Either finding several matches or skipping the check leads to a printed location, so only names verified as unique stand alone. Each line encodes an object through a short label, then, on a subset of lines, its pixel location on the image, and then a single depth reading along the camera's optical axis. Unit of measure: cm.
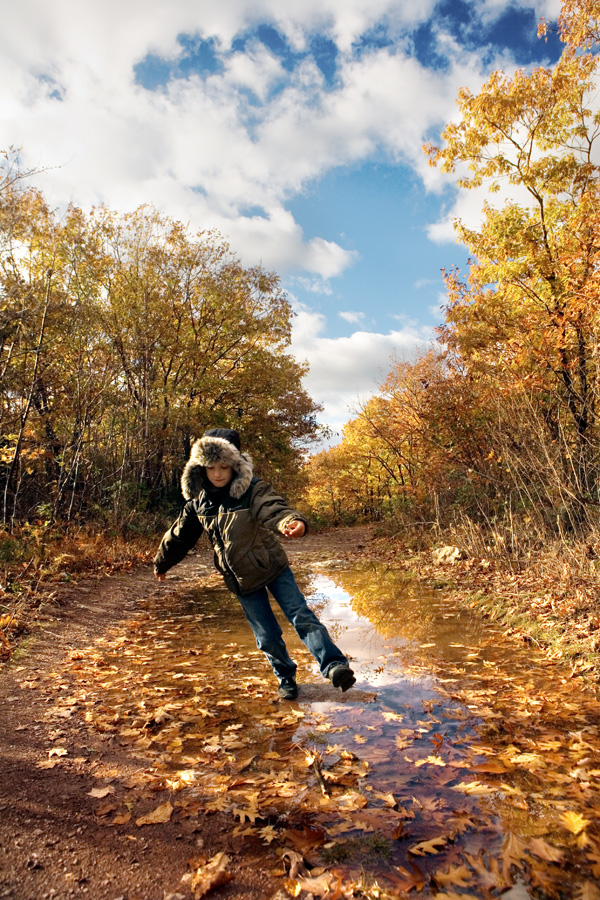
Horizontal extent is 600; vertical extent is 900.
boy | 401
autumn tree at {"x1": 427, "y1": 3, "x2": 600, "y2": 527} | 838
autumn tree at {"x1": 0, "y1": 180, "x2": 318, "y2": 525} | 1181
